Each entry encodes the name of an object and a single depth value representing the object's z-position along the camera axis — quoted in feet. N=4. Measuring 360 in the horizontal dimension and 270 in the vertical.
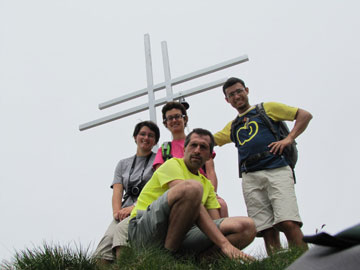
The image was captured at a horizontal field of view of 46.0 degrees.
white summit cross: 20.38
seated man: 9.89
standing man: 12.61
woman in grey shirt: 11.42
